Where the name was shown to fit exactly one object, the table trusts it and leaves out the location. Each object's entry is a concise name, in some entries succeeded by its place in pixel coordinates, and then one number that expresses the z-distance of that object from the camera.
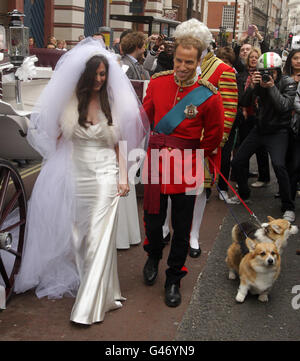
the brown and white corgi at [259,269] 3.98
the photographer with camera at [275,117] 5.98
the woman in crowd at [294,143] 6.43
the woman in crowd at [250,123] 7.59
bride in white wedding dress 3.72
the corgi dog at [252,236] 4.39
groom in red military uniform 3.80
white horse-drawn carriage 3.80
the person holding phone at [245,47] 8.80
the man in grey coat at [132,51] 6.47
